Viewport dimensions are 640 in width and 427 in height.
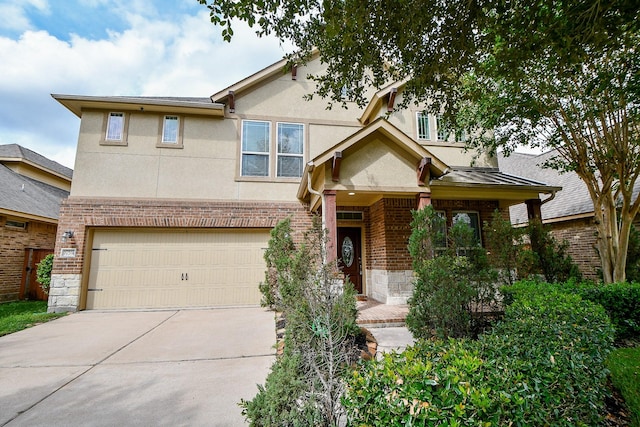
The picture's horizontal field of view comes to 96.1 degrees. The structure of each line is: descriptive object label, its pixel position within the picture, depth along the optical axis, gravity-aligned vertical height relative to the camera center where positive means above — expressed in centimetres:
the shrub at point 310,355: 216 -97
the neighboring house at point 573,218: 1096 +154
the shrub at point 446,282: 435 -41
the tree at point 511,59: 377 +325
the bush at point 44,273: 812 -38
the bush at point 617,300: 497 -78
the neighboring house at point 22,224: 955 +127
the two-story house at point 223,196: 777 +172
